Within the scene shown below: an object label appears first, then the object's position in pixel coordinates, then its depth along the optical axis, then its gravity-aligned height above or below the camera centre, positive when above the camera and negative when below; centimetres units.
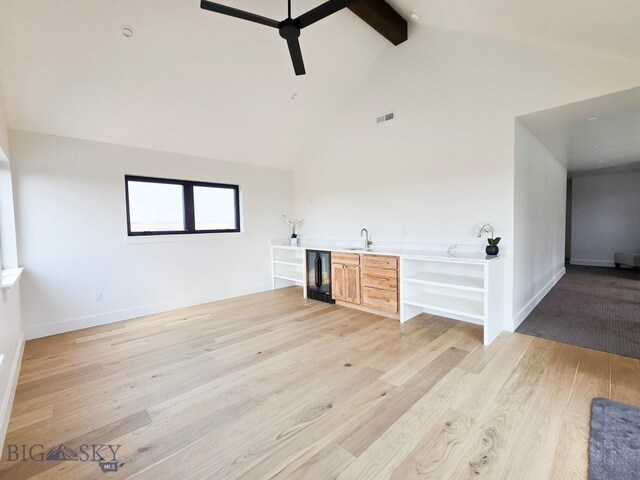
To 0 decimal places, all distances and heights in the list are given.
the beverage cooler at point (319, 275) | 471 -77
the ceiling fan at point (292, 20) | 224 +170
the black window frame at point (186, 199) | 415 +53
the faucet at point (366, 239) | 471 -18
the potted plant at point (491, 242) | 325 -19
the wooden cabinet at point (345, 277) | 424 -72
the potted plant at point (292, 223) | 595 +14
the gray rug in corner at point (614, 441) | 148 -125
